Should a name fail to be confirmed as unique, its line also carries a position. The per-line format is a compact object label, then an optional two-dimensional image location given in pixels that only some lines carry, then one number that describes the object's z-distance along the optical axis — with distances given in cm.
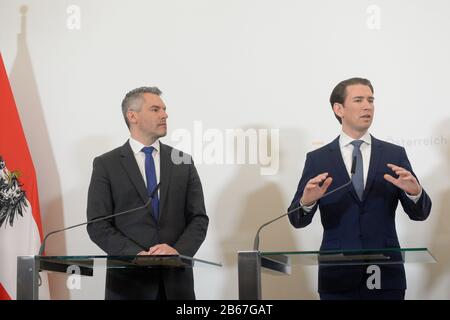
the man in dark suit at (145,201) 467
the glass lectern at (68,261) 389
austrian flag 557
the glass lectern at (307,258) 367
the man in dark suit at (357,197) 461
